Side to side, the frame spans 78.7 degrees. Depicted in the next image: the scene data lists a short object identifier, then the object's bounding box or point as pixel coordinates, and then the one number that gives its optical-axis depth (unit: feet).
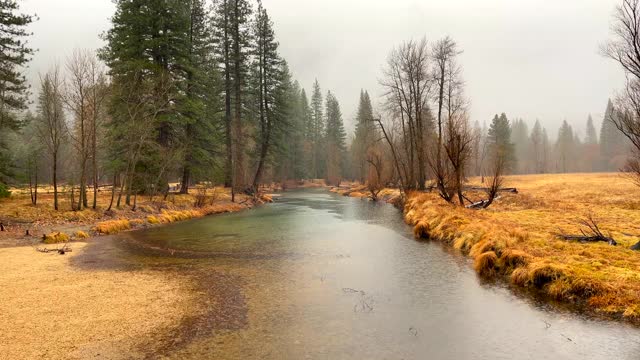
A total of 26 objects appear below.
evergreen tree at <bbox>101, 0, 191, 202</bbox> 85.46
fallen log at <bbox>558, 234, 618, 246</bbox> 39.83
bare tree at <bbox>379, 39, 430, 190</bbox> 109.28
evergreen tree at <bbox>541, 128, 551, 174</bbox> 358.33
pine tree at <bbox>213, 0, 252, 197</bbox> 125.29
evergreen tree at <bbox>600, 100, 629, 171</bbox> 325.42
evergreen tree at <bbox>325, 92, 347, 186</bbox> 256.52
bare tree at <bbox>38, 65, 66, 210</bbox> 68.74
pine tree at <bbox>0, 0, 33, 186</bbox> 75.87
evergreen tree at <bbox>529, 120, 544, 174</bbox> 359.66
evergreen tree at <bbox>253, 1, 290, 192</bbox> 136.05
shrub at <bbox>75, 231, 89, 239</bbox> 58.73
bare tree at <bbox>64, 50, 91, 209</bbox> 70.64
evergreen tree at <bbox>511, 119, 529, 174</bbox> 428.56
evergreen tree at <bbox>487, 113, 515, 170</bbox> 237.86
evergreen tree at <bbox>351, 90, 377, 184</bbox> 214.22
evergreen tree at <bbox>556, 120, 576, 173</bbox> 382.83
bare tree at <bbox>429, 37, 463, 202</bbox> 104.32
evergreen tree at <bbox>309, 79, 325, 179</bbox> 295.07
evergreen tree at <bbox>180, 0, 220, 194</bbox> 102.19
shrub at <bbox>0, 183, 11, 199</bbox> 70.90
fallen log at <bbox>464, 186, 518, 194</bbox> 103.29
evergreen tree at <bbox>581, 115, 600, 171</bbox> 383.04
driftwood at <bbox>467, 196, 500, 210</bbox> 74.76
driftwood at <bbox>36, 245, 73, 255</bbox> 46.80
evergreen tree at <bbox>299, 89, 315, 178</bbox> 284.47
